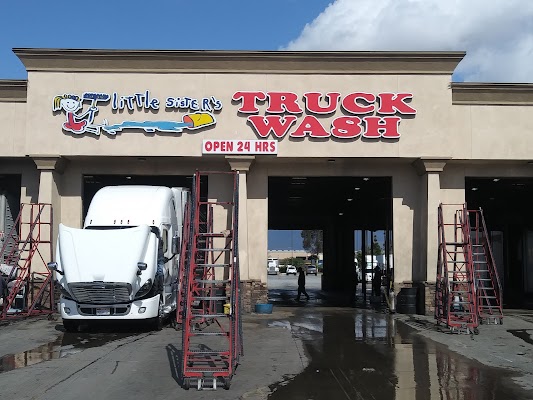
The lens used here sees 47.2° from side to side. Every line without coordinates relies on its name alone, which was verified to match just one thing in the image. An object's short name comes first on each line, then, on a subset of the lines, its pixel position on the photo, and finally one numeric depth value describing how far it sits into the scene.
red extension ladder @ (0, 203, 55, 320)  19.31
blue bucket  20.69
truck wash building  20.42
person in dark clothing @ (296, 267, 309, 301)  29.09
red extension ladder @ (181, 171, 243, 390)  9.39
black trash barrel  21.06
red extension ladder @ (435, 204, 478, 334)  16.44
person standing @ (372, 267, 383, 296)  31.14
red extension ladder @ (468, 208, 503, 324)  18.36
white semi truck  14.93
